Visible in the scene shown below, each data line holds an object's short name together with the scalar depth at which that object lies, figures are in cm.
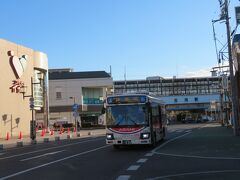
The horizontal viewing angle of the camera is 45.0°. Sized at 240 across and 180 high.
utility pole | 2249
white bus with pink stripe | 1433
